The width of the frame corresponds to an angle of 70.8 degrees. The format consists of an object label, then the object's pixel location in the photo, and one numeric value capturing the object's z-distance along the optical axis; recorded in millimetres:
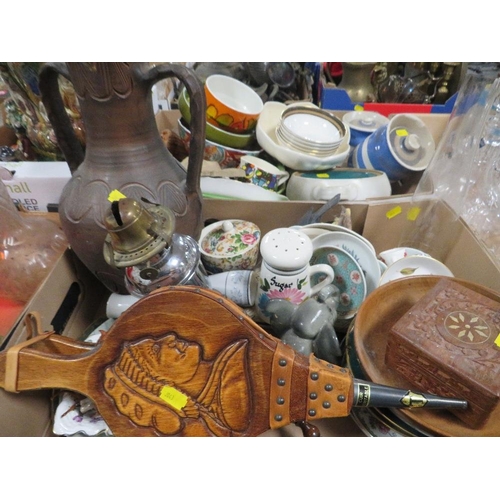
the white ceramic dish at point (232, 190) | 871
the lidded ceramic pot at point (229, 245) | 716
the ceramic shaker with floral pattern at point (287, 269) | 591
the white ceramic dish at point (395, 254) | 801
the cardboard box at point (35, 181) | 818
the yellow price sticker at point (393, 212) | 868
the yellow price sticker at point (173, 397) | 465
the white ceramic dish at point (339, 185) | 888
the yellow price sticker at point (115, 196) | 517
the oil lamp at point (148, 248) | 446
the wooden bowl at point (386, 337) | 475
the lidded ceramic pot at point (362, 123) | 1159
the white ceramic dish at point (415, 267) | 754
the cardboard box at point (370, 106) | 1318
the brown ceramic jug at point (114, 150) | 533
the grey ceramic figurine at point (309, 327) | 559
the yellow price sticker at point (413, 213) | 895
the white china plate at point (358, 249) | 702
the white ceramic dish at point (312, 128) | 961
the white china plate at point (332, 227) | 707
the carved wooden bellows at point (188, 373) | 428
